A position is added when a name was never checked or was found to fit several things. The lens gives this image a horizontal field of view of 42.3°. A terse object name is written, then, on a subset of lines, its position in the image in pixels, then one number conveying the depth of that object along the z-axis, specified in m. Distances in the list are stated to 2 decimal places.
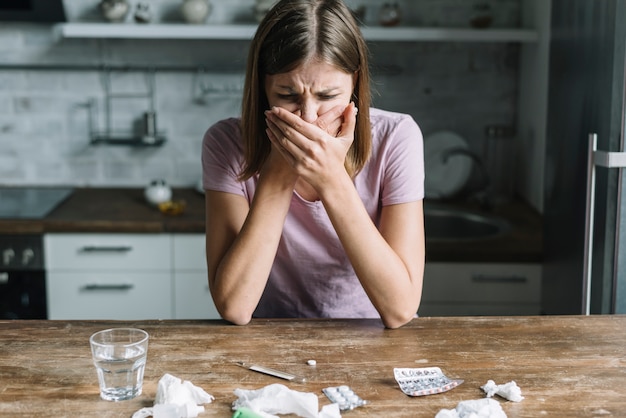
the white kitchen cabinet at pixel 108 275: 2.82
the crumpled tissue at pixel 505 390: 1.18
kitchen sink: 3.05
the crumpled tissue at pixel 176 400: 1.10
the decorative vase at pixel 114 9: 3.20
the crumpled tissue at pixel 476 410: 1.11
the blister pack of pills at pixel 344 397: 1.15
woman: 1.52
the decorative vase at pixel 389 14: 3.20
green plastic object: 1.09
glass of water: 1.18
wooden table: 1.17
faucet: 3.29
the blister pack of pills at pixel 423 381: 1.20
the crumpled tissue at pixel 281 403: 1.12
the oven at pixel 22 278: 2.80
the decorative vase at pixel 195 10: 3.20
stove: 2.88
